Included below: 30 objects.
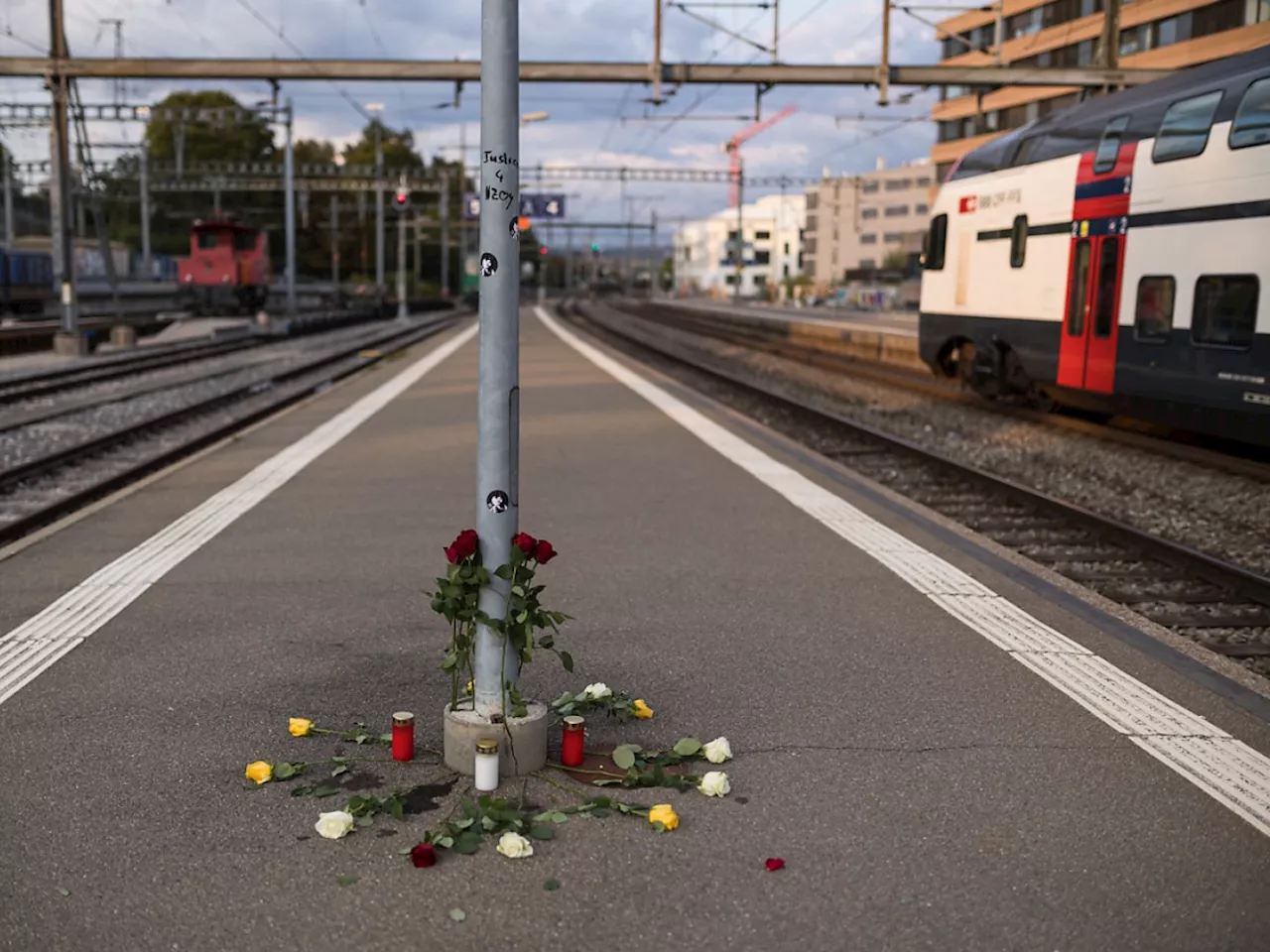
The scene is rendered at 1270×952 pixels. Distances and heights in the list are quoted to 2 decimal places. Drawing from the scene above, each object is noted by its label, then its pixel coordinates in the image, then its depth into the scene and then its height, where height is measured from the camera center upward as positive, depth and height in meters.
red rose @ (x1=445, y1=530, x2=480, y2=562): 3.86 -0.88
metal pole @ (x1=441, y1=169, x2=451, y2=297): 54.45 +1.16
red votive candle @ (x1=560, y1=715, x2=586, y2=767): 3.95 -1.50
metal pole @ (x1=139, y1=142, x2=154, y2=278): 51.87 +1.16
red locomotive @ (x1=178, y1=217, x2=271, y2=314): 43.16 -0.60
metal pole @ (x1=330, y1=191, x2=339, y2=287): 70.44 +1.12
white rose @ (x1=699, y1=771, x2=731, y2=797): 3.76 -1.54
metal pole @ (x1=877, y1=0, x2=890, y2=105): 23.77 +3.87
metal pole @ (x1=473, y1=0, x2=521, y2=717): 3.81 -0.22
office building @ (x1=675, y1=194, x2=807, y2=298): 152.25 +2.03
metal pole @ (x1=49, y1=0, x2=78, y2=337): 24.73 +1.63
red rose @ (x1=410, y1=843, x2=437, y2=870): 3.27 -1.53
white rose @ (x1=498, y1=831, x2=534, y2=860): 3.32 -1.53
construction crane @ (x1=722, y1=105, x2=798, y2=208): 51.33 +8.07
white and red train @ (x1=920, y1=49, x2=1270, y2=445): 10.20 +0.15
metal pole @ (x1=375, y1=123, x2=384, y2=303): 48.62 +1.29
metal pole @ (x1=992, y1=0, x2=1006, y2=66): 24.70 +4.70
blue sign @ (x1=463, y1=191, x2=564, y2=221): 60.00 +2.42
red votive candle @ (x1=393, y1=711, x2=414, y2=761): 3.97 -1.49
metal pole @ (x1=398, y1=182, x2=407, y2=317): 49.19 -0.81
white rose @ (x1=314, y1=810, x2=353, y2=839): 3.41 -1.53
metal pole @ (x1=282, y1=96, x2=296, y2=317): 39.72 +1.26
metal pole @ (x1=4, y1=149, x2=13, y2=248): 54.93 +1.17
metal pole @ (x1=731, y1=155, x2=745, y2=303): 61.88 +3.23
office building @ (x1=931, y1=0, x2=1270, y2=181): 46.50 +9.31
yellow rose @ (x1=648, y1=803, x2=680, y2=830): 3.51 -1.53
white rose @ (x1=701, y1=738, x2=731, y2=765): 4.01 -1.54
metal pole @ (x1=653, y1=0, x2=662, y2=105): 24.48 +4.13
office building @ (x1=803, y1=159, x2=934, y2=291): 116.44 +4.25
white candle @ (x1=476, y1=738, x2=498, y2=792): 3.68 -1.47
